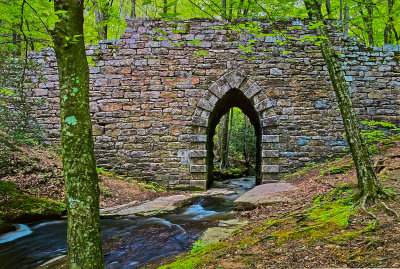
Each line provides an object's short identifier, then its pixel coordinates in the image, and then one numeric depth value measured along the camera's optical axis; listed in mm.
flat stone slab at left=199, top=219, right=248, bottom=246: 3846
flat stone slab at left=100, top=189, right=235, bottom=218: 5688
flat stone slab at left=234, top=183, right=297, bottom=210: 5340
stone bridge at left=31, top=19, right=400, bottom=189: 8055
